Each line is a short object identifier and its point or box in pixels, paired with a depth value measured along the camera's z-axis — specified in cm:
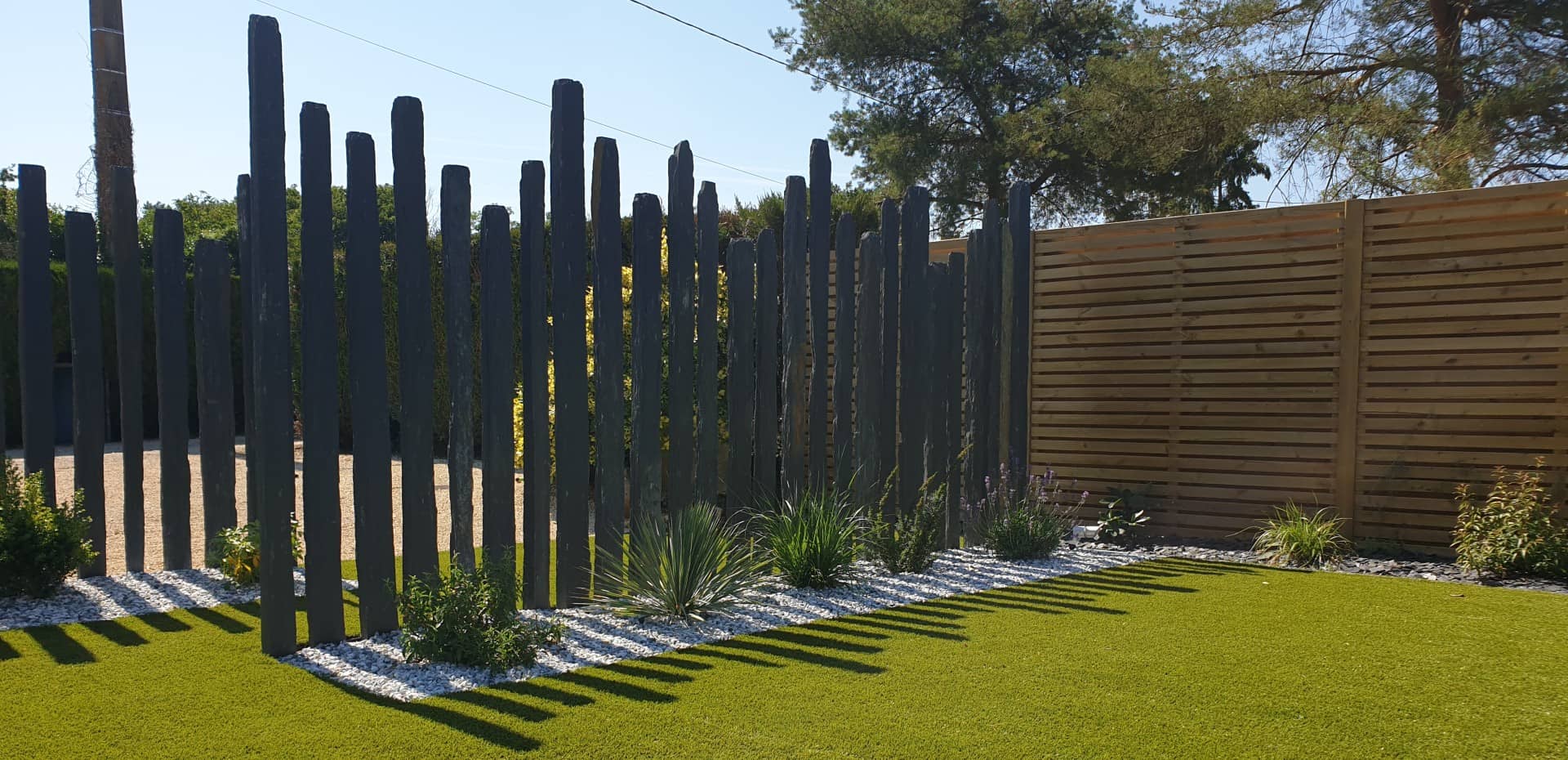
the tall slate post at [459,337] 484
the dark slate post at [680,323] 576
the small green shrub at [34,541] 535
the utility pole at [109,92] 870
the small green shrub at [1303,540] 697
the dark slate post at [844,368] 664
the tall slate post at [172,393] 630
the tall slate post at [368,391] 461
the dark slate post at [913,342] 702
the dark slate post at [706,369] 582
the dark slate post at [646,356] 556
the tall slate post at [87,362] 601
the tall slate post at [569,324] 517
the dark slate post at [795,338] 645
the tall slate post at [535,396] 511
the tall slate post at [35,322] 588
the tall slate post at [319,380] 450
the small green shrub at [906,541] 647
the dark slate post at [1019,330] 806
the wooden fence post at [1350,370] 725
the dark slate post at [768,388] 625
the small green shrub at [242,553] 589
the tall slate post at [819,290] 643
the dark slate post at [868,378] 679
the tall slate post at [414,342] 470
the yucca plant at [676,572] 521
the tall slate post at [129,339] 625
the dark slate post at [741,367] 614
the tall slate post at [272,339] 437
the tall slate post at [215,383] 636
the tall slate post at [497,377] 498
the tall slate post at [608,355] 536
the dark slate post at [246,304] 473
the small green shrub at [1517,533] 630
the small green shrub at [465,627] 430
